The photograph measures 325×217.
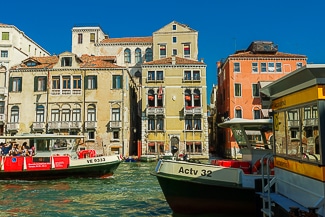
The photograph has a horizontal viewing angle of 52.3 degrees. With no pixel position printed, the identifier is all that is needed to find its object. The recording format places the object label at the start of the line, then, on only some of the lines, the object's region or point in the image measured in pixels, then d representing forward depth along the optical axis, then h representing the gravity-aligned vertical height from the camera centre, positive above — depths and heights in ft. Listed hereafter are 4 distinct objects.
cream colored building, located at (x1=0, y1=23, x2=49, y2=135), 105.40 +28.20
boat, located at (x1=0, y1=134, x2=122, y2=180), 54.80 -4.99
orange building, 104.01 +17.47
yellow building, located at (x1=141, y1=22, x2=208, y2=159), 105.19 +7.57
